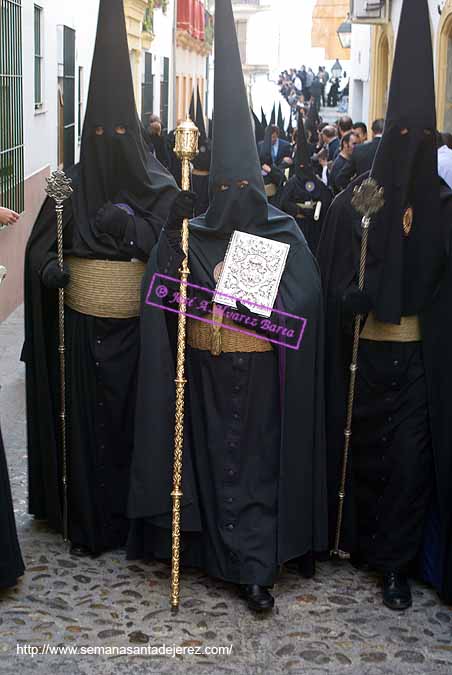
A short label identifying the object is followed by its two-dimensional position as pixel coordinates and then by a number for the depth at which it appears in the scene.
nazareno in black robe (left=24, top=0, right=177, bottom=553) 4.91
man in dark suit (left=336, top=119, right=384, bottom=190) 10.31
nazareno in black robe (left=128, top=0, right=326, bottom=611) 4.60
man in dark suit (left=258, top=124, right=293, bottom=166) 18.25
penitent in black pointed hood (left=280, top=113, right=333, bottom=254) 12.01
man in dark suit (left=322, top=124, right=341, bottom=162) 17.27
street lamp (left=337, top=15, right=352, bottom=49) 31.88
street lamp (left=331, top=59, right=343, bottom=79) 34.50
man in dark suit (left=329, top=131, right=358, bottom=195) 13.34
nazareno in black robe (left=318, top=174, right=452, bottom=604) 4.71
